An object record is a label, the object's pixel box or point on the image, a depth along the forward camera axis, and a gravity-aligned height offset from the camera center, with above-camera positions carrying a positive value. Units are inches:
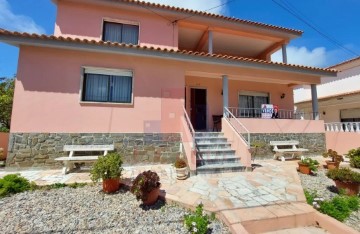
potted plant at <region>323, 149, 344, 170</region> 297.8 -43.7
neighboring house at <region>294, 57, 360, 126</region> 569.4 +119.1
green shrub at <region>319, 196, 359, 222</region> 158.7 -66.0
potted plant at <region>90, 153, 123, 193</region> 195.9 -43.8
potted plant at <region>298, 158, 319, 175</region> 272.5 -48.4
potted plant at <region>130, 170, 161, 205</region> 166.2 -51.2
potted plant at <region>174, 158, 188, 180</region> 237.5 -50.1
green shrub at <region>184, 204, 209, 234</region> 130.3 -66.0
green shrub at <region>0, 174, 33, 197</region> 188.9 -57.8
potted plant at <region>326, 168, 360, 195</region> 195.9 -49.9
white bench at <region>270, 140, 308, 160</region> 363.6 -31.8
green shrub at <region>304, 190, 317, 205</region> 179.4 -64.1
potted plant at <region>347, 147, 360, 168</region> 304.8 -39.8
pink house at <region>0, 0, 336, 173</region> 281.1 +77.2
